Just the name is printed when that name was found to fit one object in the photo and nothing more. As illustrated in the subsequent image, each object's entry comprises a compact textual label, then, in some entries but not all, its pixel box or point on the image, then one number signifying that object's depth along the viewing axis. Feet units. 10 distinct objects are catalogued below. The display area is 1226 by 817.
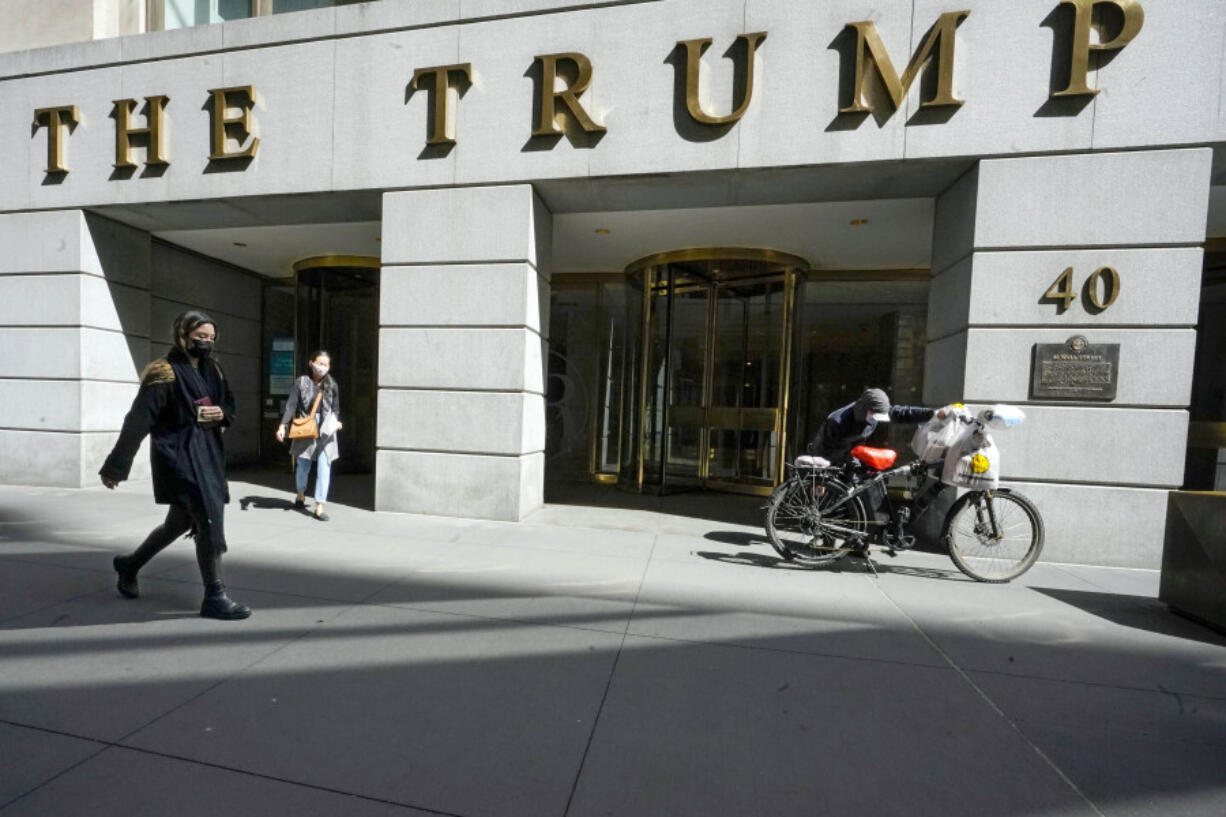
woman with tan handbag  18.61
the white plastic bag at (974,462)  13.33
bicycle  13.87
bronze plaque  15.51
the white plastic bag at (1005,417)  13.09
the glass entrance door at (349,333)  30.48
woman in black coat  9.59
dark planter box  11.00
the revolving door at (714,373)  27.37
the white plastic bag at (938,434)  13.82
